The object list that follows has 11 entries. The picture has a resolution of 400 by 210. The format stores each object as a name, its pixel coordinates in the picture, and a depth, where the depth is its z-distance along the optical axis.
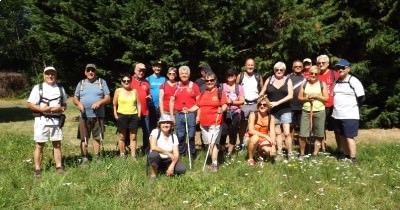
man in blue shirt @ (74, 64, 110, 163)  8.30
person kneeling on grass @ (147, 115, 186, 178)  7.14
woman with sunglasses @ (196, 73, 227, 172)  7.98
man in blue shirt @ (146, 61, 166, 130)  9.01
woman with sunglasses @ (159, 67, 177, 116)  8.46
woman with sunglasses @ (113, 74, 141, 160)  8.46
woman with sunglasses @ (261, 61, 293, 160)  8.47
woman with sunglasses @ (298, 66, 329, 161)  8.36
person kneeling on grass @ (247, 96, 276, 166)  8.12
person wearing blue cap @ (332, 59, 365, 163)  8.22
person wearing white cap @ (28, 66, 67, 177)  7.39
